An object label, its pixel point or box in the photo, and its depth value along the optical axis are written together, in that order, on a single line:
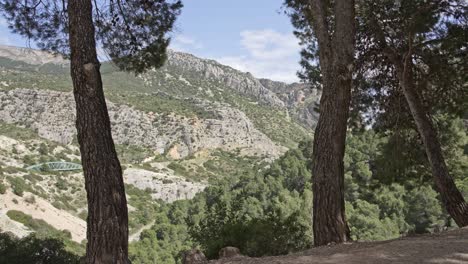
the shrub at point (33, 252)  10.09
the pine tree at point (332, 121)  4.03
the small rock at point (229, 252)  4.68
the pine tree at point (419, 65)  6.19
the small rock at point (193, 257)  4.34
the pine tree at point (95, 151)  3.27
